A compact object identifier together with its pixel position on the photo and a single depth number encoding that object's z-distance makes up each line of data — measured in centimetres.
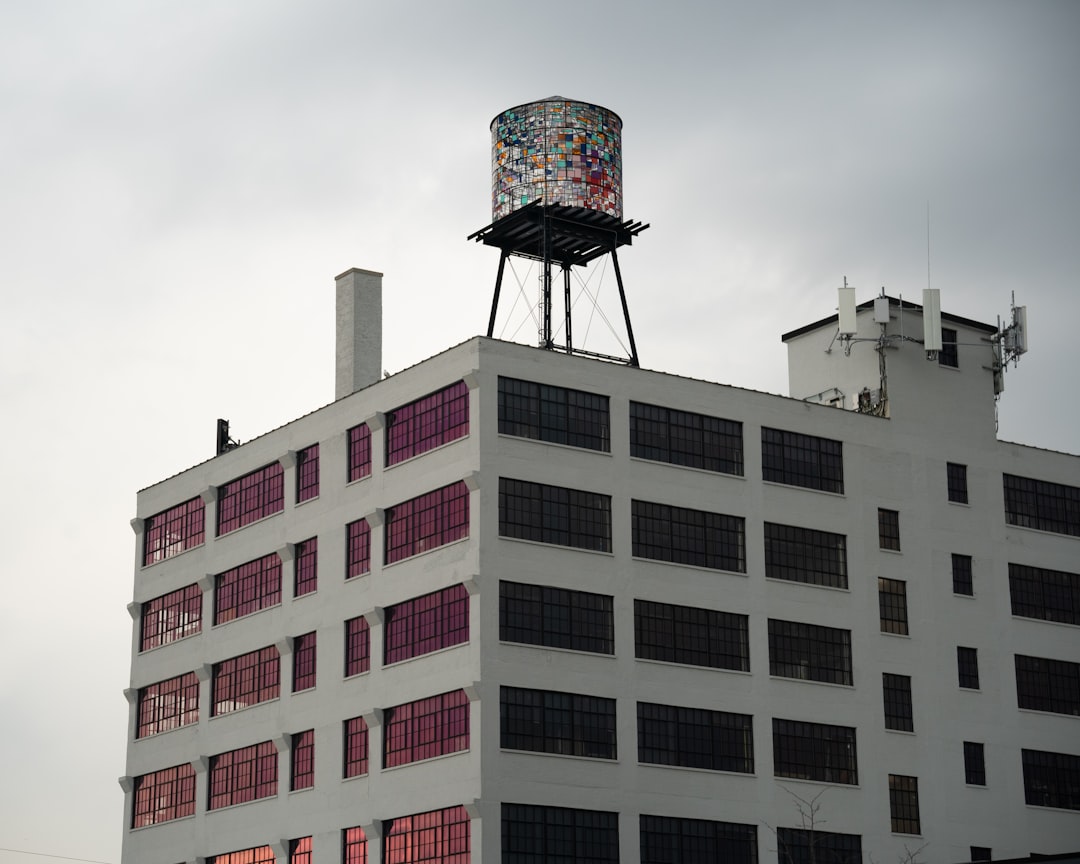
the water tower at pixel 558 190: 8688
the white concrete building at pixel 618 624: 7462
